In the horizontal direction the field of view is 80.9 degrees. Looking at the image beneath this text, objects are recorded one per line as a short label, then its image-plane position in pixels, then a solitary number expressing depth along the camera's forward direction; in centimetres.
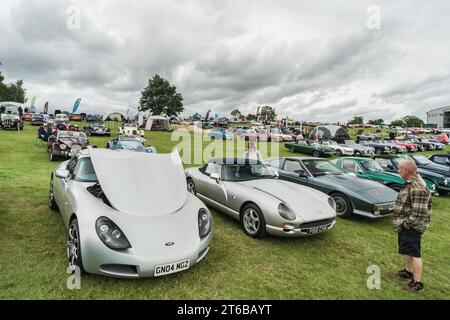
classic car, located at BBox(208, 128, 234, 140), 3058
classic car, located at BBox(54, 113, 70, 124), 3348
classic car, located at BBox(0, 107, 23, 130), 2322
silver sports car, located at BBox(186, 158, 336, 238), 432
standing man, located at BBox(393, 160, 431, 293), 310
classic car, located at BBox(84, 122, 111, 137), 2547
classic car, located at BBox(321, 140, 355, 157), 2159
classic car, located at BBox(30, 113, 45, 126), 3206
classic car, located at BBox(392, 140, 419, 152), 2661
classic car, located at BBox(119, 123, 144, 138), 2635
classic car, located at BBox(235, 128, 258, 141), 2925
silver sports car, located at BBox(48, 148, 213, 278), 290
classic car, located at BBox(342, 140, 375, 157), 2166
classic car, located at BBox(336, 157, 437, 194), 781
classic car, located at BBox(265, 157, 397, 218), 565
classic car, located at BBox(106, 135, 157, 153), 1331
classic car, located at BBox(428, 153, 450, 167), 1128
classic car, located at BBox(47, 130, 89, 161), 1196
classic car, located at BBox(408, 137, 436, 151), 2859
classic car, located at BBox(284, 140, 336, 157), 2077
